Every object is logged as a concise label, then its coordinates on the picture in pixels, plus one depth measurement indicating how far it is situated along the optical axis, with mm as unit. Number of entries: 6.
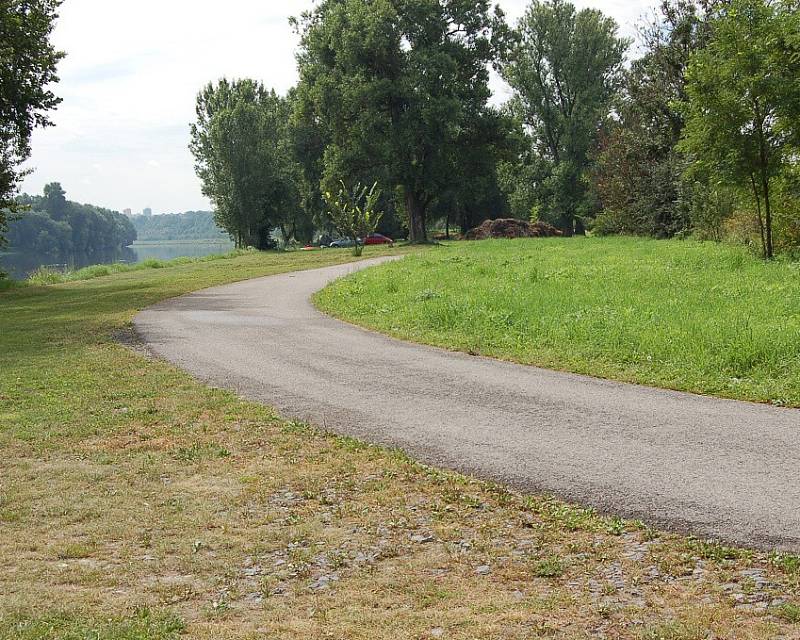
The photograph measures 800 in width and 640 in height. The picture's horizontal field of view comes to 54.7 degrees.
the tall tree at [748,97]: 21125
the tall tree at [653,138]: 40688
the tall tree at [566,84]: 58625
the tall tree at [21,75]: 24797
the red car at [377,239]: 64250
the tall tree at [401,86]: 43719
